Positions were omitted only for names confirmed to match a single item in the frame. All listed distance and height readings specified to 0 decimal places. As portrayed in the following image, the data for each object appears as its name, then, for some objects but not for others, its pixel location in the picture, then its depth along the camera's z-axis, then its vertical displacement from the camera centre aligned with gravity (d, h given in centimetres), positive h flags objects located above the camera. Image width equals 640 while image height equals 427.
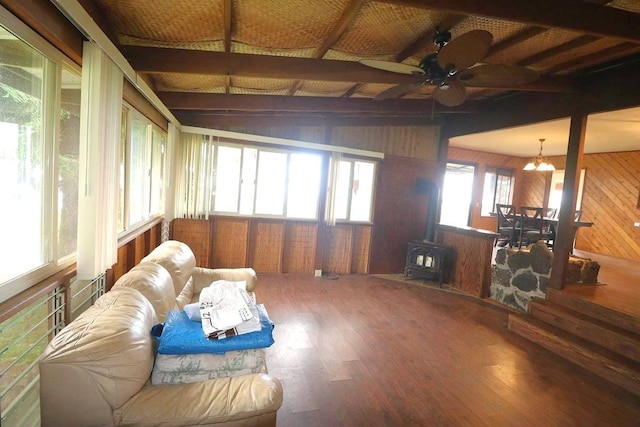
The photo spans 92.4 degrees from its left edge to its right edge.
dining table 490 -11
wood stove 492 -90
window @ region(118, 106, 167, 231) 247 +12
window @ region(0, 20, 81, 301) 129 +8
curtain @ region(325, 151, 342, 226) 496 +13
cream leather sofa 109 -80
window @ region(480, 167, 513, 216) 769 +57
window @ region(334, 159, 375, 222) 528 +14
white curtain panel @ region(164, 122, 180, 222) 391 +13
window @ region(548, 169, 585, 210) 761 +69
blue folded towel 137 -71
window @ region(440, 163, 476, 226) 729 +34
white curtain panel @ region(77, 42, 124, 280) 165 +9
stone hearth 376 -74
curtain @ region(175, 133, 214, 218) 429 +14
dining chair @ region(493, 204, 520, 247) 531 -25
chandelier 559 +90
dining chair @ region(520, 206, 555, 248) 514 -27
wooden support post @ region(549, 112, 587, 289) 342 +20
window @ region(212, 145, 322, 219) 474 +15
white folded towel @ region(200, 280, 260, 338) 147 -63
